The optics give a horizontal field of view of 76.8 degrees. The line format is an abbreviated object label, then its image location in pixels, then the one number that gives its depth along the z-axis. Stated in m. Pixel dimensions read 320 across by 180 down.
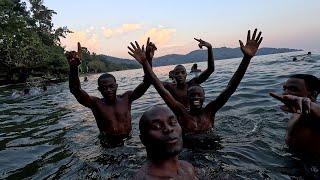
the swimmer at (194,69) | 14.84
